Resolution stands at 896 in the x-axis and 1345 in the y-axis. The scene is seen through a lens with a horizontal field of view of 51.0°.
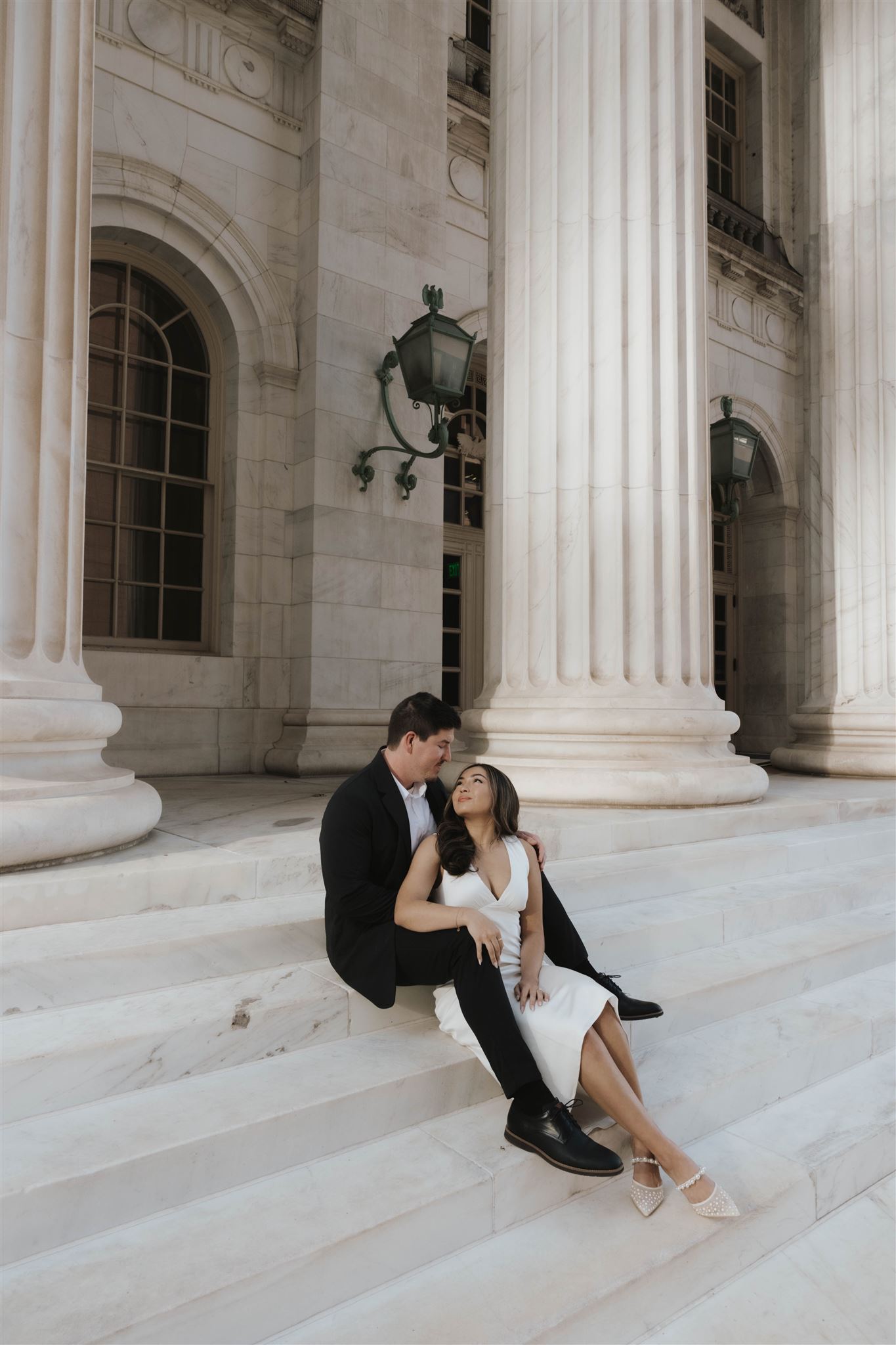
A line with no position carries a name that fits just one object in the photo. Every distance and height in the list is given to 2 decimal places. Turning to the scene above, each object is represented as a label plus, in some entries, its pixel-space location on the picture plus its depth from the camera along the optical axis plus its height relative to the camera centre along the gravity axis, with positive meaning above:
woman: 3.06 -1.00
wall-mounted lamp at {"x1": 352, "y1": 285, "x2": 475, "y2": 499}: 8.87 +3.33
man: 3.13 -0.87
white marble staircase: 2.51 -1.45
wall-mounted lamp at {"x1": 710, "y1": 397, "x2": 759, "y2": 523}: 12.40 +3.43
